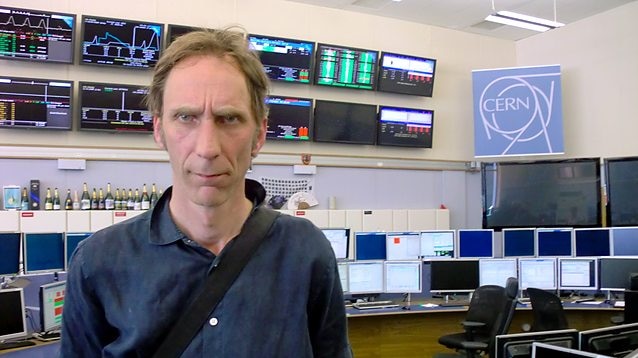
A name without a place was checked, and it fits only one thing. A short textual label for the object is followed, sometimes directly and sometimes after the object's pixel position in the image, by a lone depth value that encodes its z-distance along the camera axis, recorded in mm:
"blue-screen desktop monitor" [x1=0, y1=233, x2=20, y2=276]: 4238
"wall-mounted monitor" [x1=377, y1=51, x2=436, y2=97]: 7000
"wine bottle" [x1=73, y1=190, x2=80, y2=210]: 5531
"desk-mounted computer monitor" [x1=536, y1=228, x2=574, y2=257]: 6020
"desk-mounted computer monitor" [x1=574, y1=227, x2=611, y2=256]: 5980
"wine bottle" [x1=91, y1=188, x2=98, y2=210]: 5555
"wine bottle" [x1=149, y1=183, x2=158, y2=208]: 5867
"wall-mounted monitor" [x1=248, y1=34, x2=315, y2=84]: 6309
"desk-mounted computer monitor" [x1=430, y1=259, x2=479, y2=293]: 5629
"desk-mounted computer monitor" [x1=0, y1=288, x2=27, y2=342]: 4125
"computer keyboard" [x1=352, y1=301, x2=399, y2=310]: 5342
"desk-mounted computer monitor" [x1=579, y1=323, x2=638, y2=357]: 2717
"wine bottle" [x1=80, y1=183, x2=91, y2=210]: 5512
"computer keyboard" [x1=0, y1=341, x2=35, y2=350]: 3989
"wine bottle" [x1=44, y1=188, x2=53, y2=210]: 5410
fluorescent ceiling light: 7191
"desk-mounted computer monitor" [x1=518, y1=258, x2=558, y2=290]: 5871
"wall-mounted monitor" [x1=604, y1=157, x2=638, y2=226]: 6227
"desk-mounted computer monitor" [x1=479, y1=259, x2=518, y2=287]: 5730
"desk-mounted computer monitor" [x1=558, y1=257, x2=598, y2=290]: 5836
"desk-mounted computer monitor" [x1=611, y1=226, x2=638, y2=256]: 5867
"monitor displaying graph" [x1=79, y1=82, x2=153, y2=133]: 5625
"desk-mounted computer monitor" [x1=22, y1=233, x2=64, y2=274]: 4336
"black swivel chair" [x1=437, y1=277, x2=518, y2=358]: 4652
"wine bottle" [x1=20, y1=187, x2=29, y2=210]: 5367
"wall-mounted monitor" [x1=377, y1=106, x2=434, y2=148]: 7008
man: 1032
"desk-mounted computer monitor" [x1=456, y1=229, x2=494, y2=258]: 5820
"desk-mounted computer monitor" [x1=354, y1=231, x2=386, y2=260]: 5480
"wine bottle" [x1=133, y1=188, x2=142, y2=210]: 5781
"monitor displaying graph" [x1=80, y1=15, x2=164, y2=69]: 5586
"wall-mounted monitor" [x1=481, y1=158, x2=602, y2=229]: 6508
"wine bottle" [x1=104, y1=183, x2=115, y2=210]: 5598
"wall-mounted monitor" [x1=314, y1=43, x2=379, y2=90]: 6664
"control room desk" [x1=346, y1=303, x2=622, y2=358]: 5258
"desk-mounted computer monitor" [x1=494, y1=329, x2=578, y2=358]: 2834
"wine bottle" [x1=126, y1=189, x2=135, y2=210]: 5738
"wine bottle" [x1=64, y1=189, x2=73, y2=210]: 5504
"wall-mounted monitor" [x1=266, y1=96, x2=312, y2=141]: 6414
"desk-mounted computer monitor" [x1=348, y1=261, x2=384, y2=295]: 5398
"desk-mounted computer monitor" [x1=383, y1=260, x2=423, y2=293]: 5500
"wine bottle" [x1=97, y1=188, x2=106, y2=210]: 5582
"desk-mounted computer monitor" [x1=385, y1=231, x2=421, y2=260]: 5586
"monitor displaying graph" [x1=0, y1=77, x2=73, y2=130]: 5309
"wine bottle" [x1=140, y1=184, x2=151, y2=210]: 5816
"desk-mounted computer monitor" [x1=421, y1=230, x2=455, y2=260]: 5742
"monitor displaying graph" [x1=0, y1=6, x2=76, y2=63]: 5258
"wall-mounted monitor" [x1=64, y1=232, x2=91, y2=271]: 4469
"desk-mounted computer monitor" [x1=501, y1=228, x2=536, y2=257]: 6023
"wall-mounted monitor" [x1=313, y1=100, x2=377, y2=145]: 6656
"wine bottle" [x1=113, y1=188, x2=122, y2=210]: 5670
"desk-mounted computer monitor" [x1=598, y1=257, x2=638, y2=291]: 5621
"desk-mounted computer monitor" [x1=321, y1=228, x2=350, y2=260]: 5406
